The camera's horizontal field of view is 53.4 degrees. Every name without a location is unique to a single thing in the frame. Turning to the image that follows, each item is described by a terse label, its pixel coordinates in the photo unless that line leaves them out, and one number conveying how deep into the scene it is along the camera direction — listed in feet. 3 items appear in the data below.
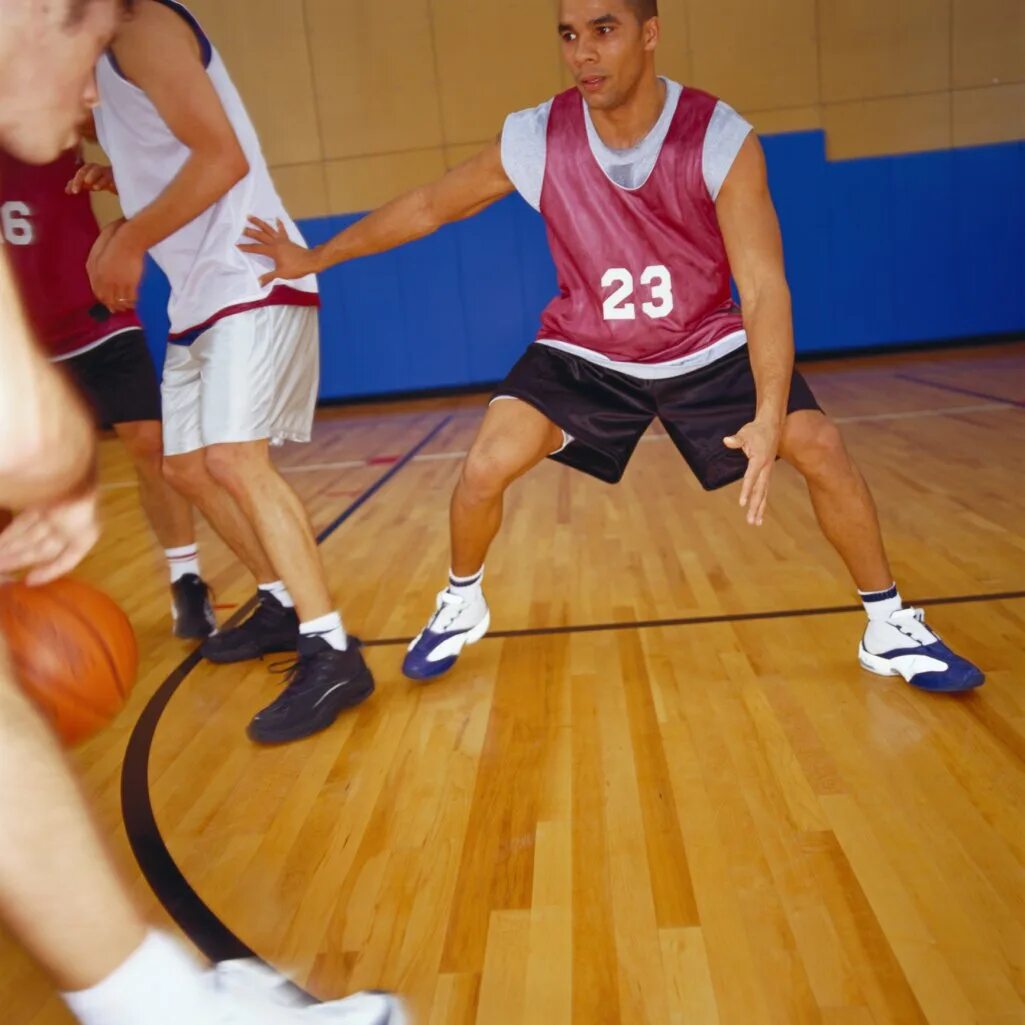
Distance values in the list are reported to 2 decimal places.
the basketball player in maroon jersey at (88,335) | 9.77
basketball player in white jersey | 7.26
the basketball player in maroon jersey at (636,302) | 7.23
